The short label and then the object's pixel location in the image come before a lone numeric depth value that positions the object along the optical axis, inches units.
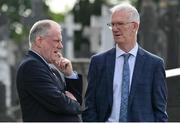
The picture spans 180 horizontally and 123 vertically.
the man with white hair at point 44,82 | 259.7
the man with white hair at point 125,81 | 270.8
